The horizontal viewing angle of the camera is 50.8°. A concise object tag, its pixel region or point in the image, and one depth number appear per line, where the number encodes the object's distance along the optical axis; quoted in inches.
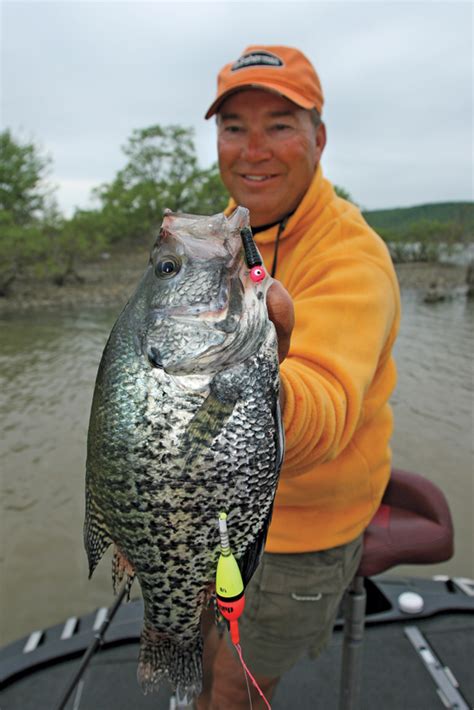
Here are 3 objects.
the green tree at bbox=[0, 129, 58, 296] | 872.9
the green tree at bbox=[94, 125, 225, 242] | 1256.2
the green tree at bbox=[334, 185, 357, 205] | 1508.1
